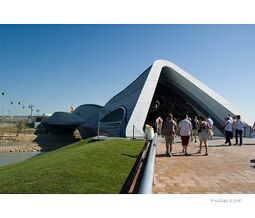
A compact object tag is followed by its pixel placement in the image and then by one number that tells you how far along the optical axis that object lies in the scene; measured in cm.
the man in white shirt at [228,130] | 858
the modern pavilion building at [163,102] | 1268
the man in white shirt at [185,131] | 634
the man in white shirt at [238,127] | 863
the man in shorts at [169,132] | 610
